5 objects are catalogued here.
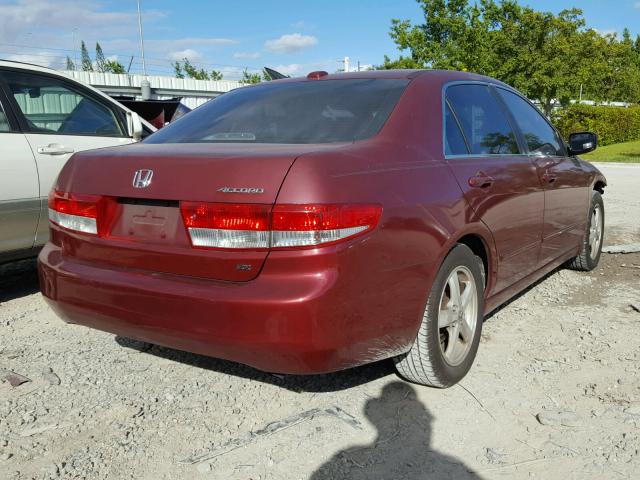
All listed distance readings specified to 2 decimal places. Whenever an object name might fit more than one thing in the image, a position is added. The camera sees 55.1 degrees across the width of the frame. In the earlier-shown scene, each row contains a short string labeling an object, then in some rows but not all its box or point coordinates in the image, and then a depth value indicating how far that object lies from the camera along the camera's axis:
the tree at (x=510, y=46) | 27.98
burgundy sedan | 2.31
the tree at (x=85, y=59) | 83.40
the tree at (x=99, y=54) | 90.18
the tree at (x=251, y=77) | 49.27
